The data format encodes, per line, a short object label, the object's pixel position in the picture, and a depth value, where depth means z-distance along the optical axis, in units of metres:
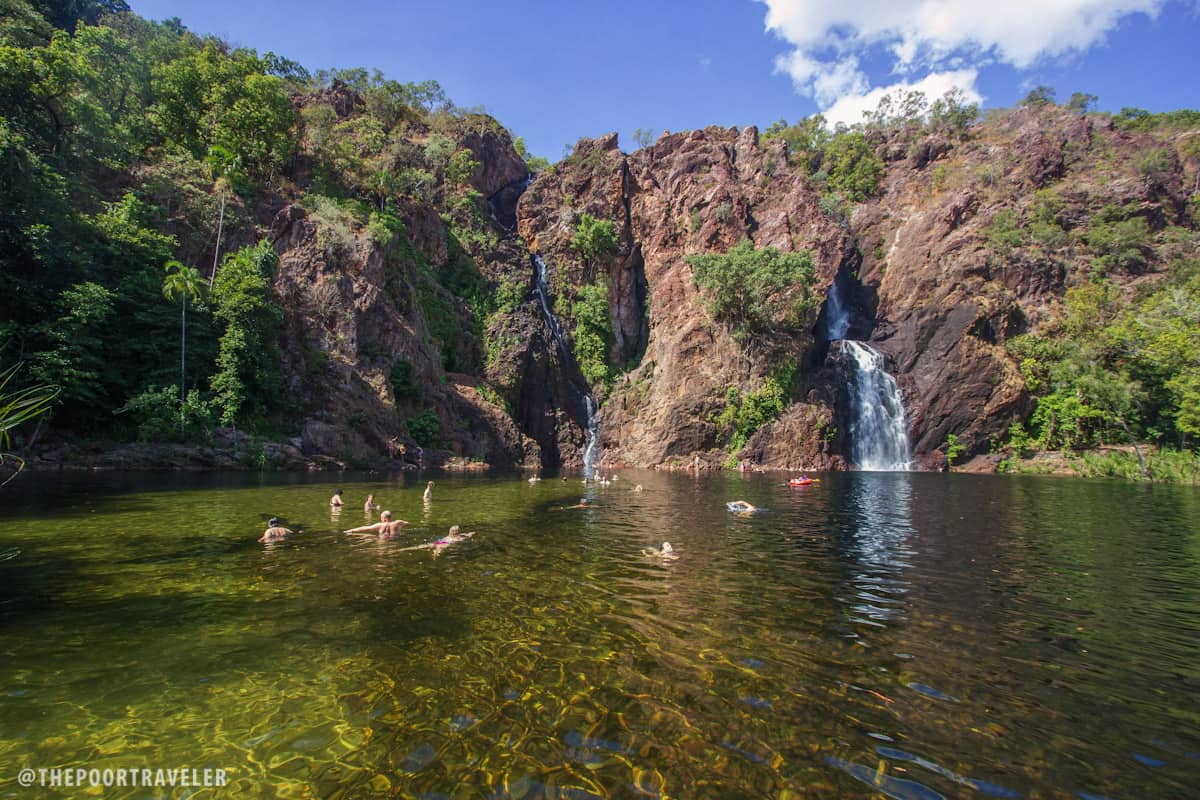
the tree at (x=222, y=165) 46.22
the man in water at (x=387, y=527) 15.12
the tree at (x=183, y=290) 36.16
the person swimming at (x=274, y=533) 14.11
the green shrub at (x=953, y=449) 53.22
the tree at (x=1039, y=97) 85.56
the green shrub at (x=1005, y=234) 60.41
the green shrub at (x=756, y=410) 55.62
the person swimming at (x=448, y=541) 13.90
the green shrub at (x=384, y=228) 49.97
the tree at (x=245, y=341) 36.72
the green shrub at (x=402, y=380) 47.25
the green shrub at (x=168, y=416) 33.78
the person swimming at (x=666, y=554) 13.43
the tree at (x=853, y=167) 77.38
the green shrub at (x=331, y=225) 46.91
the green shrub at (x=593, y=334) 65.06
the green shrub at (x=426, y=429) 46.91
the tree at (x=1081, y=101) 83.38
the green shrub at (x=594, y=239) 66.88
